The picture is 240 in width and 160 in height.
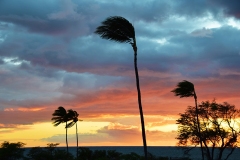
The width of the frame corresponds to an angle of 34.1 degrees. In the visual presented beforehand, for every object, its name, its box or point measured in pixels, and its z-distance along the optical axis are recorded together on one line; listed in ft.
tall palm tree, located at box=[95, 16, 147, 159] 74.18
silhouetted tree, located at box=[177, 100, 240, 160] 177.78
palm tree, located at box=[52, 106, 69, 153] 249.14
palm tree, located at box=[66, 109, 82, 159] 254.06
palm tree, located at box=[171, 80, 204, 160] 153.48
